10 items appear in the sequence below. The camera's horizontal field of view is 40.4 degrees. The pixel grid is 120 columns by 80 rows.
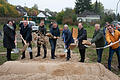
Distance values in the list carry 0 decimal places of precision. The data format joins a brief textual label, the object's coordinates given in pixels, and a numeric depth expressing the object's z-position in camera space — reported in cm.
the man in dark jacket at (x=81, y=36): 616
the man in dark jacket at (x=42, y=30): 734
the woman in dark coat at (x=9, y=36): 652
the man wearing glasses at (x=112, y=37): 545
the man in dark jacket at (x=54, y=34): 696
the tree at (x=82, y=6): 5988
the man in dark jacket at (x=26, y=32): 675
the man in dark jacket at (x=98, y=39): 584
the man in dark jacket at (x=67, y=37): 671
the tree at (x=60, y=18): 4261
